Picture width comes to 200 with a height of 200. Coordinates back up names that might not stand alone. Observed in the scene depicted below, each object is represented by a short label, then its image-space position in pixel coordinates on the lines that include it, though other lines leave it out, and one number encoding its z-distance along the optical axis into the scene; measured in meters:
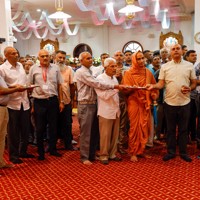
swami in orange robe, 4.30
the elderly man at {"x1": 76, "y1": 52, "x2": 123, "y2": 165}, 4.16
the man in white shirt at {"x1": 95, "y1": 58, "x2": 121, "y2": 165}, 4.15
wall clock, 6.64
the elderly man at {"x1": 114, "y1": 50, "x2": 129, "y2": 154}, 4.64
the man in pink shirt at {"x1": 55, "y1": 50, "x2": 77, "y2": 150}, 5.12
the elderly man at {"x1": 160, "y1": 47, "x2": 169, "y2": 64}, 5.92
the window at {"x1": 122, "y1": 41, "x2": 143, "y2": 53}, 16.56
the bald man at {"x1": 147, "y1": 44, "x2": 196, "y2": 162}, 4.16
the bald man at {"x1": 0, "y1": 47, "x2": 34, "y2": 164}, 4.20
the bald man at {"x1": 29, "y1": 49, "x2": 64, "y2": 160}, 4.42
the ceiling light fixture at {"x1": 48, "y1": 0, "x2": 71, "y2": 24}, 8.06
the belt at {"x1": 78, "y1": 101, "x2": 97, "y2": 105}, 4.23
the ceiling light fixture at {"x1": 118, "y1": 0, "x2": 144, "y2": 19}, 7.70
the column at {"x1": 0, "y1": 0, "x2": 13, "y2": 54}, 7.04
